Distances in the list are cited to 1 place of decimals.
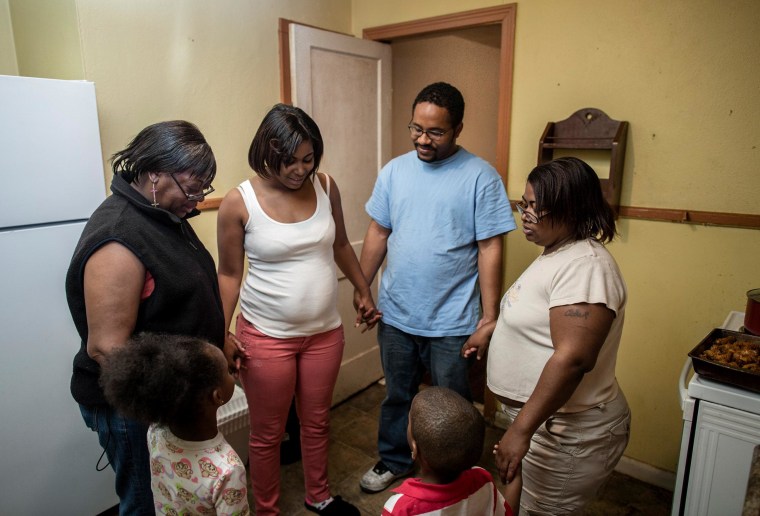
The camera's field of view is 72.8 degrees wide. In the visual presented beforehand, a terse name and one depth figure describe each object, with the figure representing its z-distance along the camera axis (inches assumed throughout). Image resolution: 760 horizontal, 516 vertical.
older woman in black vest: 42.2
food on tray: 50.6
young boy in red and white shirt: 39.4
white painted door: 96.0
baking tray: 48.7
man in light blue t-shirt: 70.9
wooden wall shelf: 80.5
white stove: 49.3
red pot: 58.8
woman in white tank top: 62.4
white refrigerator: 61.5
